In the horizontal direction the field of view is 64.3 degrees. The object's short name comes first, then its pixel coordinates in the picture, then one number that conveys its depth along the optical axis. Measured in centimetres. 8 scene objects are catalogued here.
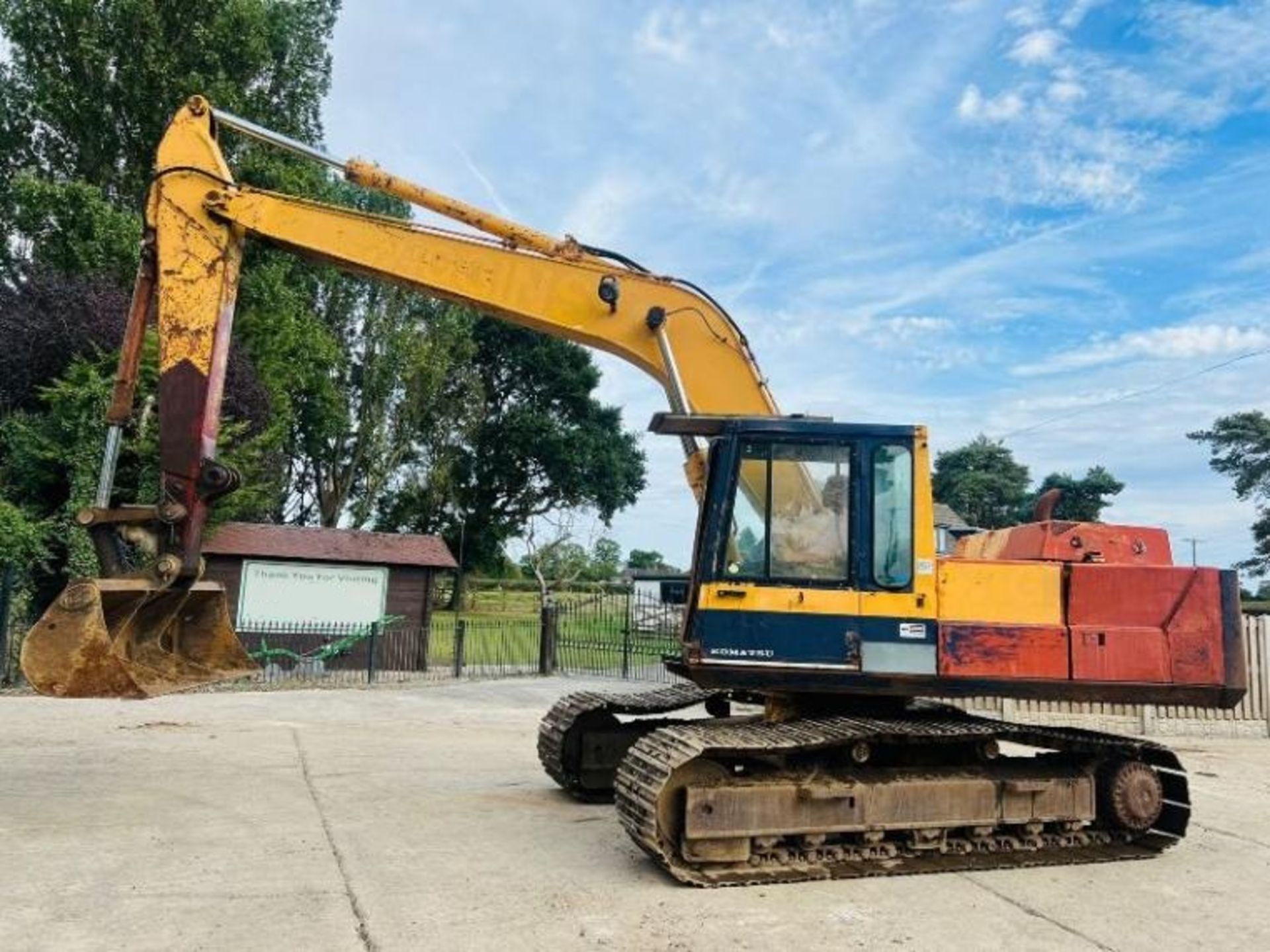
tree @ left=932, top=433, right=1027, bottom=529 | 5500
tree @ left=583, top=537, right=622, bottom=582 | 4245
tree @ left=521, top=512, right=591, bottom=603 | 3925
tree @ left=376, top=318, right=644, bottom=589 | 4266
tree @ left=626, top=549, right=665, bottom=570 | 7988
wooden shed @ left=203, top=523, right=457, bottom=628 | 1895
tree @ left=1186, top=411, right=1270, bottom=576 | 4084
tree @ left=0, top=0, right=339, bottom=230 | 2369
